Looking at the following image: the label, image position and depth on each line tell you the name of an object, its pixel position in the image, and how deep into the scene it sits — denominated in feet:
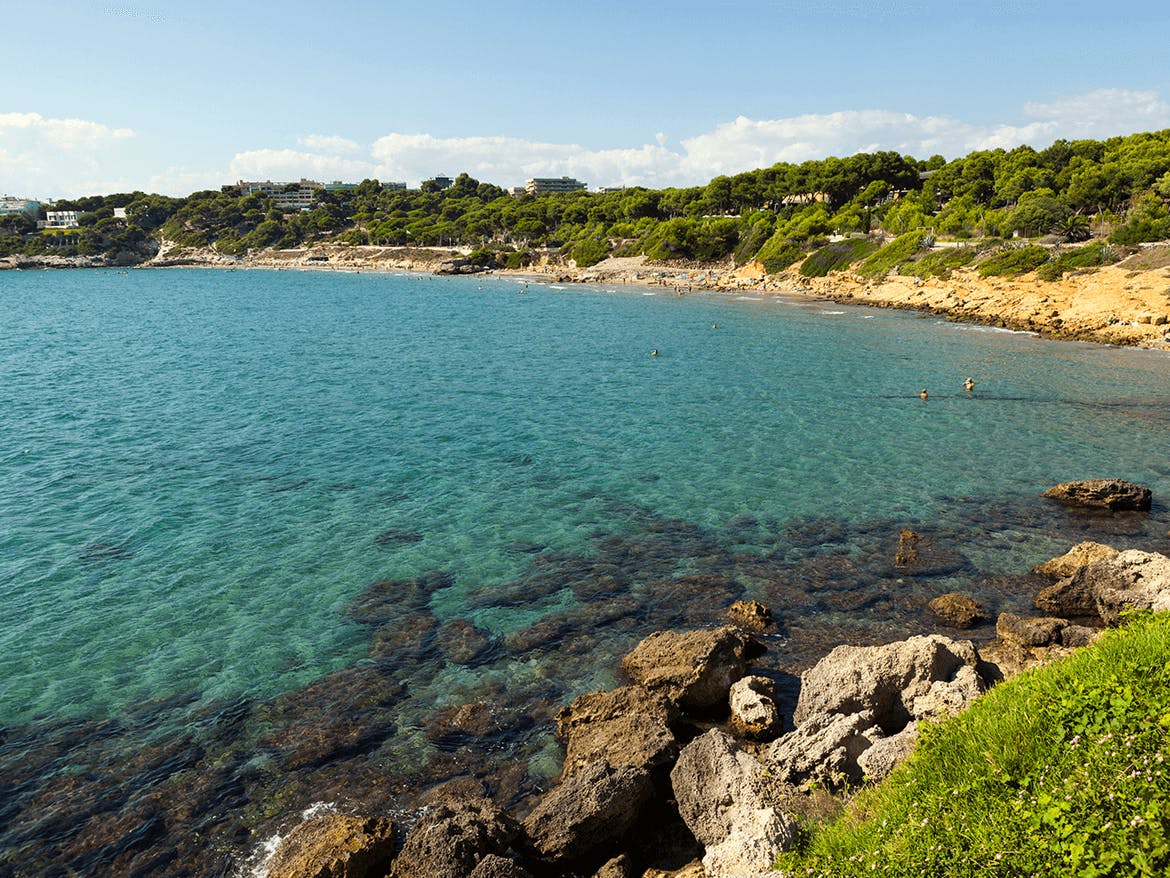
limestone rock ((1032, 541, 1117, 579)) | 69.26
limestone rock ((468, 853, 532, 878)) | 34.53
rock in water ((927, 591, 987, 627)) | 63.62
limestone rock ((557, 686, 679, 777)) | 44.56
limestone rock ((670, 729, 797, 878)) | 33.35
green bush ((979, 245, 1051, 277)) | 291.99
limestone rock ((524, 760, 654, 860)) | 38.32
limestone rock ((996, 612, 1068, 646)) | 57.88
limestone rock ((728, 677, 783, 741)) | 49.55
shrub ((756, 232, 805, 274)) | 442.09
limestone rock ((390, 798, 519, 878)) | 35.27
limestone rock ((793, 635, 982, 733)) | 47.83
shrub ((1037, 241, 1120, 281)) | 268.21
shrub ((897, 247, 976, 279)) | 331.57
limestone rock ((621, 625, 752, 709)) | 52.75
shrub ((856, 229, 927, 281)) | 366.22
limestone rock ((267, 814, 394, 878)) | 36.40
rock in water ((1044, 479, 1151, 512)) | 88.22
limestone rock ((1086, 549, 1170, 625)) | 60.23
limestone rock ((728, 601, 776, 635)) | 62.95
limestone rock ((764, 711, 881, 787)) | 41.06
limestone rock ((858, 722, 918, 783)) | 38.70
